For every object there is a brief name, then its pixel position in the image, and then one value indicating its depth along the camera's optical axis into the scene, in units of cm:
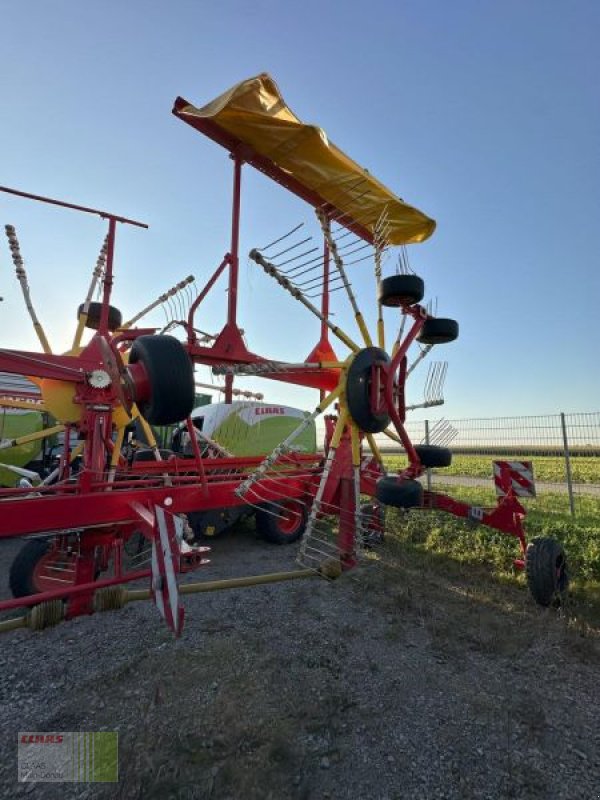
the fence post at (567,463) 831
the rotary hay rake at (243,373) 238
